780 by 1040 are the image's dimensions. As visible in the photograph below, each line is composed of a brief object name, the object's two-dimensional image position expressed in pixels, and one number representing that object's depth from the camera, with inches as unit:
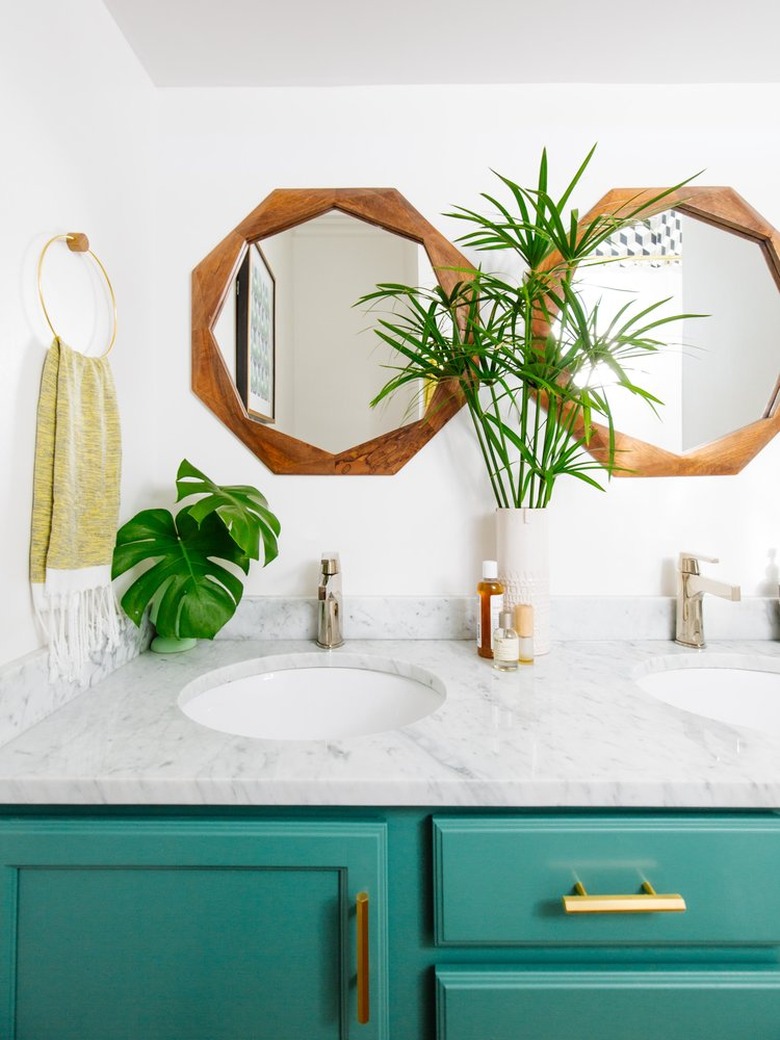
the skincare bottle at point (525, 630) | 43.7
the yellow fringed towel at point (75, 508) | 35.3
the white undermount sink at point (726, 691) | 44.2
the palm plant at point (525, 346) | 42.0
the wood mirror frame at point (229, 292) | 51.3
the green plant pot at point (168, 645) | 47.1
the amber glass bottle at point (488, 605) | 44.5
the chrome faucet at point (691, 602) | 47.6
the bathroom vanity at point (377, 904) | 26.7
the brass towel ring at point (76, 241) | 37.7
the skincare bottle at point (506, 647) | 41.6
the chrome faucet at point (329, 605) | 47.3
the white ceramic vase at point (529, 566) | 45.8
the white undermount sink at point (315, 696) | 41.8
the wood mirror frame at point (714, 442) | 51.1
